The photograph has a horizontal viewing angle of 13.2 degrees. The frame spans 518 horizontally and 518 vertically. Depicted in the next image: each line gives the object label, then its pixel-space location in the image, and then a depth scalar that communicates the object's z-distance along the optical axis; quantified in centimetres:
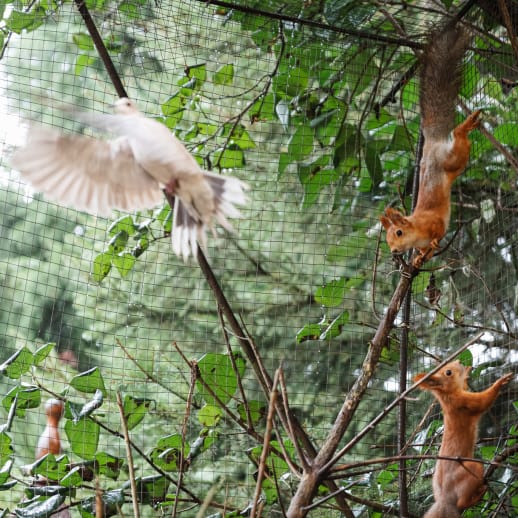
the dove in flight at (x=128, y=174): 261
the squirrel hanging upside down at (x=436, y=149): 278
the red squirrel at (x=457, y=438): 281
